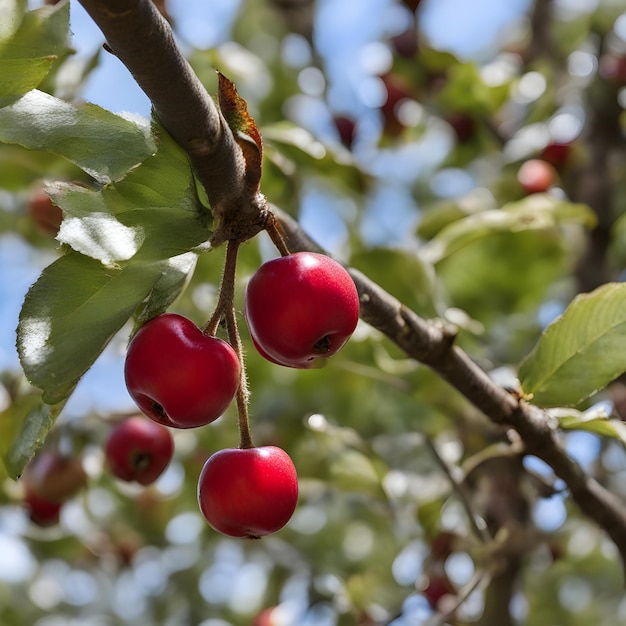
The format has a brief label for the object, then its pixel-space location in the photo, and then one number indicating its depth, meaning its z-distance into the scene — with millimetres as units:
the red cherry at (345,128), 1586
